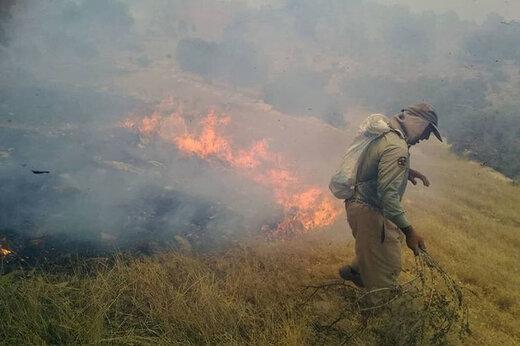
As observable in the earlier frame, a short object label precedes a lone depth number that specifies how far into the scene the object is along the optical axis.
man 3.71
